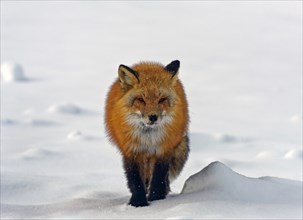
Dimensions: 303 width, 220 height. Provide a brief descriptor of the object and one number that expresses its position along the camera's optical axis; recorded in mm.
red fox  11875
